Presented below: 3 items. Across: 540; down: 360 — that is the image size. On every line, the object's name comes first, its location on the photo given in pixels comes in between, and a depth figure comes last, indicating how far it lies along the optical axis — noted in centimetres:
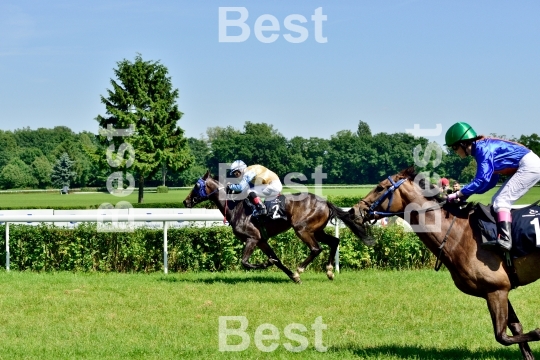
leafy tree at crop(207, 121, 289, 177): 6912
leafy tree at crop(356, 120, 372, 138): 9836
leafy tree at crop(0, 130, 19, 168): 8575
